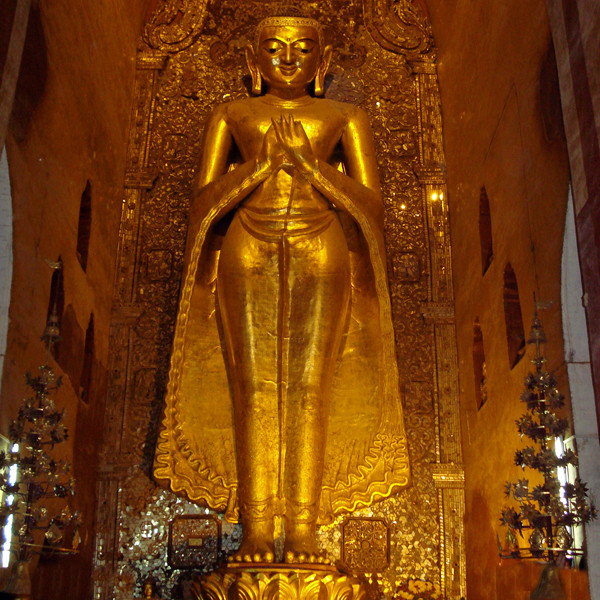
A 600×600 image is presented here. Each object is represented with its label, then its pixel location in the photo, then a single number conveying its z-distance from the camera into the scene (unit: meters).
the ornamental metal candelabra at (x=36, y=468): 3.88
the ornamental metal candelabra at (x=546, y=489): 3.78
